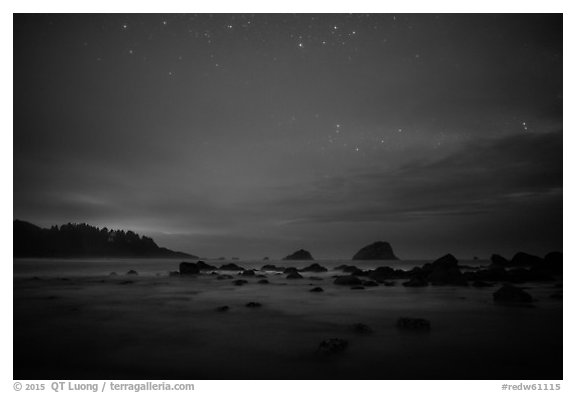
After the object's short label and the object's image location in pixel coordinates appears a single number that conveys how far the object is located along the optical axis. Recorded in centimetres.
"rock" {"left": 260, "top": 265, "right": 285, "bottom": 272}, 3825
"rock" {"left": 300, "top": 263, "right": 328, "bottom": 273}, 3703
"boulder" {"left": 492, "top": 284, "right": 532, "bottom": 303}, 1182
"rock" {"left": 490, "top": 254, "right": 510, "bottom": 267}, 3805
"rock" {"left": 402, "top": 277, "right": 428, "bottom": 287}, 1842
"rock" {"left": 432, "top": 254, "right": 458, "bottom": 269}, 2647
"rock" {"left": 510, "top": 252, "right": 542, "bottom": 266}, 3106
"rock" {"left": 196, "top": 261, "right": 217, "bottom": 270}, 3316
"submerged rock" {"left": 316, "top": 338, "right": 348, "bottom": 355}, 622
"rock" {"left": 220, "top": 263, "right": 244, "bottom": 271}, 3992
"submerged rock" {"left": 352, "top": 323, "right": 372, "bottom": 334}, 799
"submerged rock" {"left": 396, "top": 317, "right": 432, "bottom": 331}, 823
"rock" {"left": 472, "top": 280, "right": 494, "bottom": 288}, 1731
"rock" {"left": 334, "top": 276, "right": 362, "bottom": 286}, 1956
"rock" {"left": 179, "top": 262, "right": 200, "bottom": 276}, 3073
